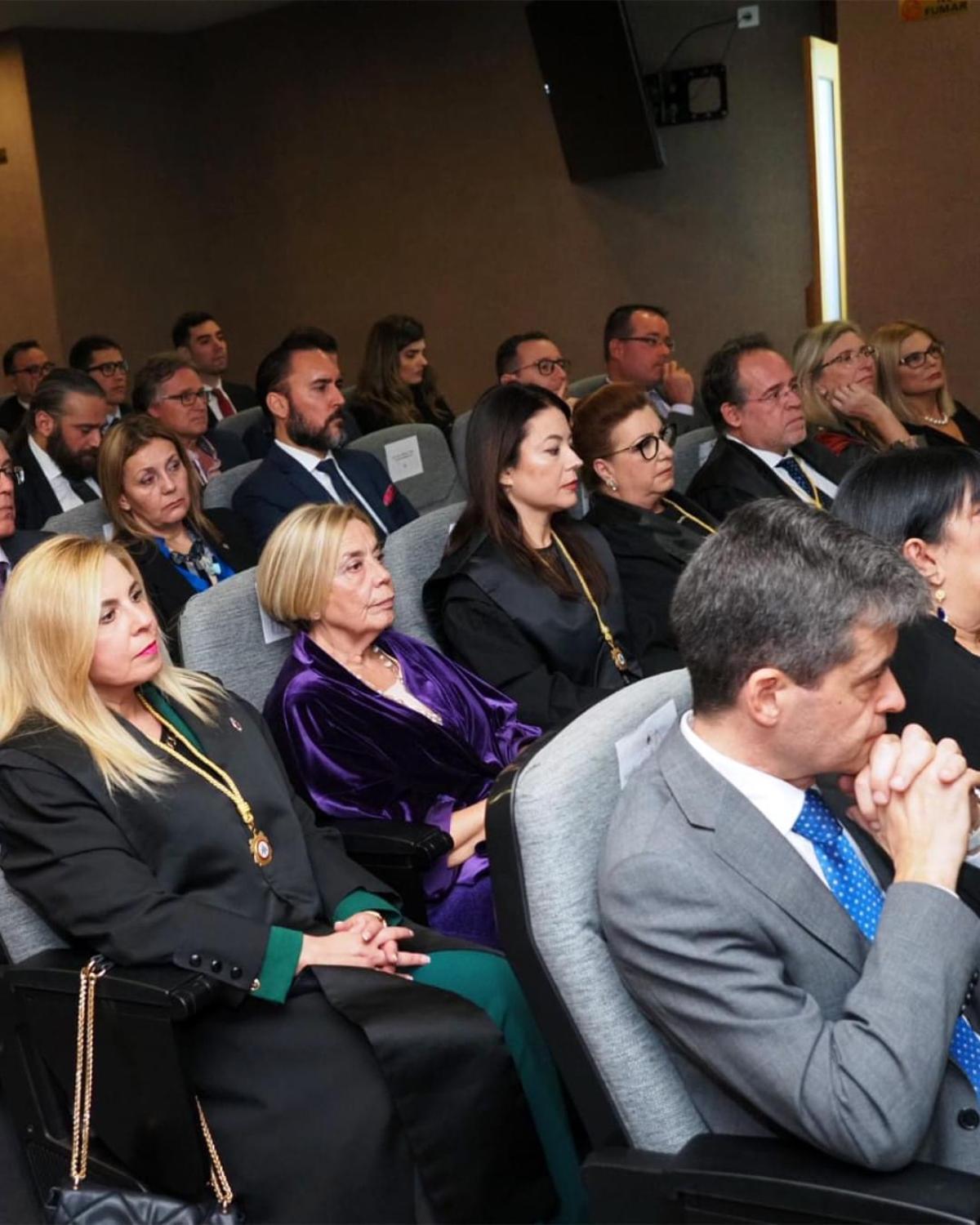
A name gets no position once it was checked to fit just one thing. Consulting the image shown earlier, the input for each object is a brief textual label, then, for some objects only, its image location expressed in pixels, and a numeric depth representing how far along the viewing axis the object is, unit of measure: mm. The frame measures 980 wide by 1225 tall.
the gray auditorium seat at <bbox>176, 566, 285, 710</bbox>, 2656
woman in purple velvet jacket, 2600
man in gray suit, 1318
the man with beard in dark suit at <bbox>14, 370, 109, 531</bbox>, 4848
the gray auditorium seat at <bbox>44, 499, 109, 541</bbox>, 3705
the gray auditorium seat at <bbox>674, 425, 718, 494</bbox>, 4406
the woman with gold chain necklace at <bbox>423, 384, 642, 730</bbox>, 3035
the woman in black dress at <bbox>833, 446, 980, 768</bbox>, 1958
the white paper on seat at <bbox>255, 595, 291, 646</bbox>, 2783
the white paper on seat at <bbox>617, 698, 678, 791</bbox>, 1600
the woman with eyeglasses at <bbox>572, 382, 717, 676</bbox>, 3504
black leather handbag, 1816
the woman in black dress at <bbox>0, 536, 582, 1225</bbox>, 1913
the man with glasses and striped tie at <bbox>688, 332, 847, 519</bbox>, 4156
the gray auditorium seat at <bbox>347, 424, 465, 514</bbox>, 4621
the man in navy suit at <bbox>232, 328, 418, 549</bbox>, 4168
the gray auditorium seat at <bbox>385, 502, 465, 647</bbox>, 3068
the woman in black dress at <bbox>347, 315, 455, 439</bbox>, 6332
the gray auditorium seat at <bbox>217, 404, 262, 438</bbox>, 5746
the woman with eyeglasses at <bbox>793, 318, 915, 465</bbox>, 4746
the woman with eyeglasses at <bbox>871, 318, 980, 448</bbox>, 5012
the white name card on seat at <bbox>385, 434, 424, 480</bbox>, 4625
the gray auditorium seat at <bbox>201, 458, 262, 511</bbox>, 4211
